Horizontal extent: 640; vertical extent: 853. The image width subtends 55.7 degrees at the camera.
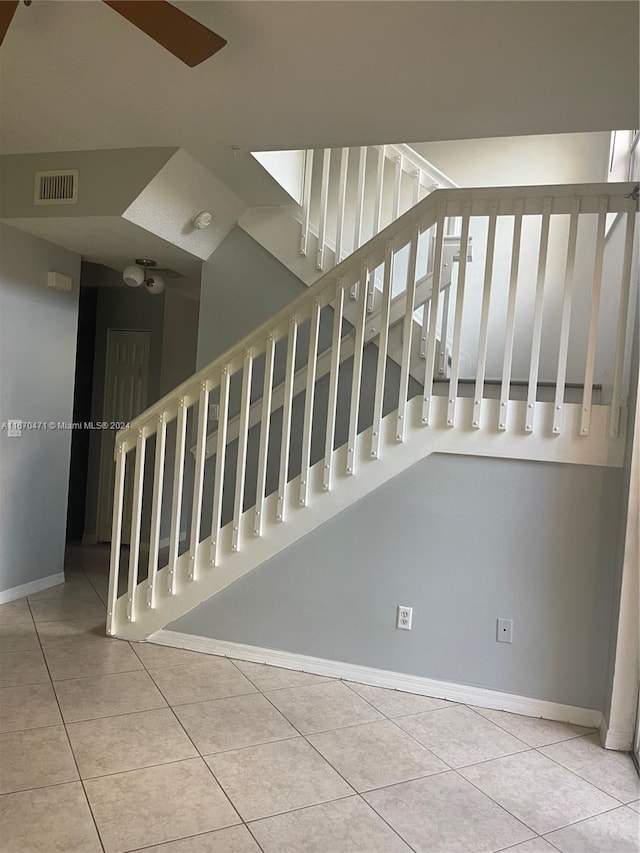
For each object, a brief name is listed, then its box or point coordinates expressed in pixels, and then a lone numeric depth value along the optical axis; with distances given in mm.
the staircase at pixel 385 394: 2791
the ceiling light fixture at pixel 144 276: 4230
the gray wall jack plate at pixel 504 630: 2865
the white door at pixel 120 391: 5652
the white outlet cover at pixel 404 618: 3003
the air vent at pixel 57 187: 3307
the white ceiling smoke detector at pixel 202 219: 3566
